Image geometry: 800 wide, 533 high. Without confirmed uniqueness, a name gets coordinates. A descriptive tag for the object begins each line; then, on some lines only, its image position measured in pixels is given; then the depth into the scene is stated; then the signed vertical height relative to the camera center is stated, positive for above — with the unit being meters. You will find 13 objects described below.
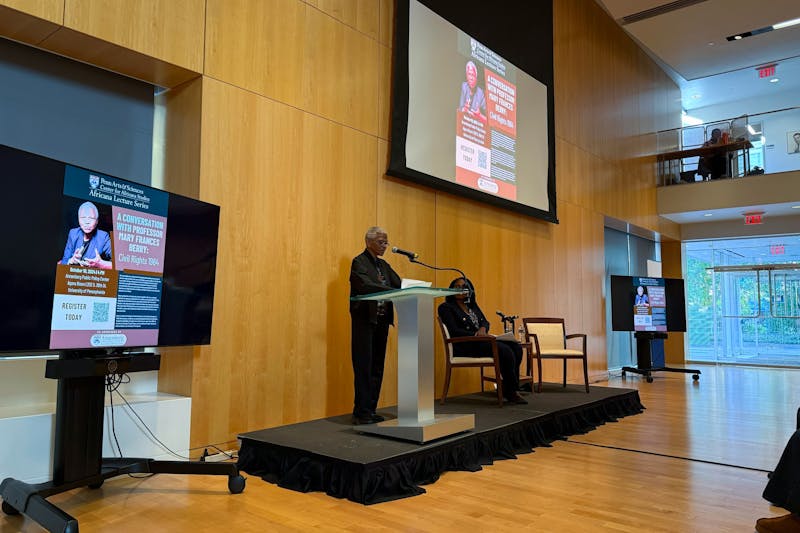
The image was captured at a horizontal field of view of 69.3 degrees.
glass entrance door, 10.76 +0.08
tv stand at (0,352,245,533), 2.39 -0.55
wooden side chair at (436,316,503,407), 4.62 -0.37
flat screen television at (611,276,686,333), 8.59 +0.20
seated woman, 4.87 -0.16
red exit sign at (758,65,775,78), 10.83 +4.68
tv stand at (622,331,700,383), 8.68 -0.50
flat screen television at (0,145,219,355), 2.28 +0.22
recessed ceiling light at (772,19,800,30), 8.78 +4.50
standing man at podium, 3.82 -0.12
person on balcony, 10.35 +2.79
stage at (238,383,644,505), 2.85 -0.77
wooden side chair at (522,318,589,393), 5.66 -0.21
